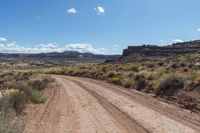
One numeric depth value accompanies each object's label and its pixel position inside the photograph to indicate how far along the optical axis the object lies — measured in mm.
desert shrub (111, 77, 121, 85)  17491
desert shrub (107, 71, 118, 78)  21971
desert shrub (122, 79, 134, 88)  15111
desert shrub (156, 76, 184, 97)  11204
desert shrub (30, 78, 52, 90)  13288
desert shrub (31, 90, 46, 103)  9085
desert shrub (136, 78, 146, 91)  14125
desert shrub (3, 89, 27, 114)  7324
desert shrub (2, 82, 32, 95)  9632
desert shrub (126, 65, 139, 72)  23895
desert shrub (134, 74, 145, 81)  16046
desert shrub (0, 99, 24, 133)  4153
